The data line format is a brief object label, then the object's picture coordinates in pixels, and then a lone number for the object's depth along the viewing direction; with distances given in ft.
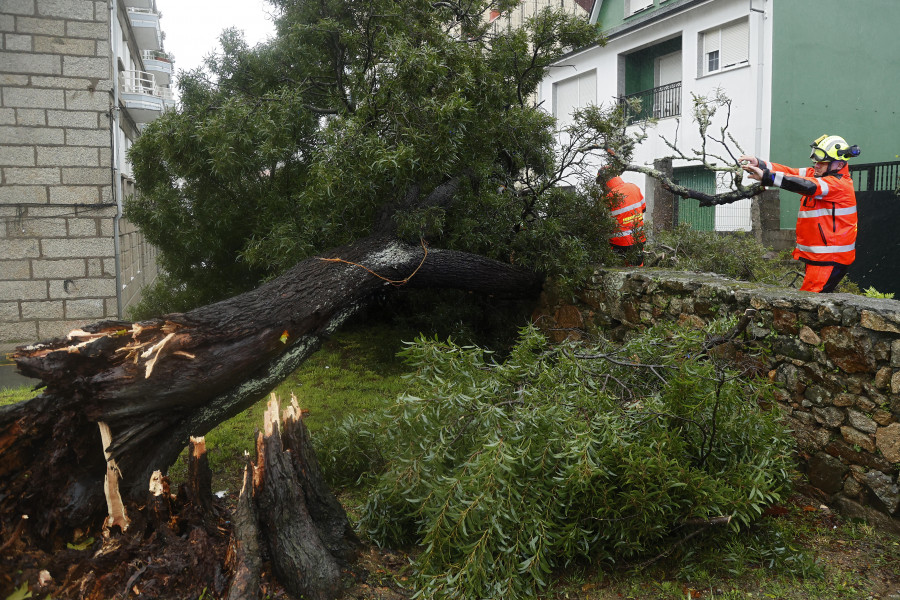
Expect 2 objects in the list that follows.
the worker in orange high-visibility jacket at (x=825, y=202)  17.80
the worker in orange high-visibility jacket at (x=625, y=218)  23.90
